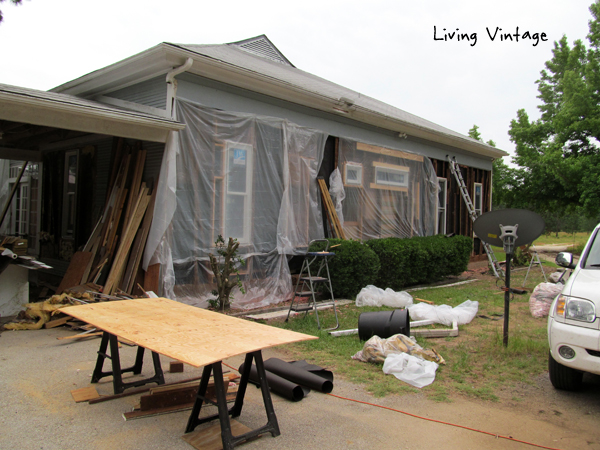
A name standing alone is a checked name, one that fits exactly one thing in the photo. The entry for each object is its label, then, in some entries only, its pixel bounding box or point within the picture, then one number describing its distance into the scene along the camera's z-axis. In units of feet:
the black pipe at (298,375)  13.65
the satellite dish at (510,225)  18.61
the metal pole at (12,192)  33.99
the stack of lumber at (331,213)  32.17
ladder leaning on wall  46.65
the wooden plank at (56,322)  20.06
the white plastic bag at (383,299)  27.81
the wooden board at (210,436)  10.20
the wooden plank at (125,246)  22.40
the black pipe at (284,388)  12.96
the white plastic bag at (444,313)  22.98
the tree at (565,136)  68.64
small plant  24.18
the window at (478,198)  52.70
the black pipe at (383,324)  18.93
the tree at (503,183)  79.10
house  22.72
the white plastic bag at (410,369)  14.97
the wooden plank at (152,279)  22.58
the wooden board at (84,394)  12.55
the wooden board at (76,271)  23.45
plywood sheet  9.55
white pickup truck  12.66
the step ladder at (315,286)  26.90
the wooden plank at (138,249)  22.79
